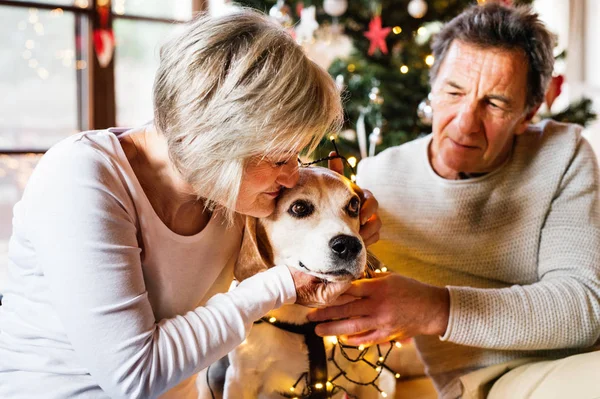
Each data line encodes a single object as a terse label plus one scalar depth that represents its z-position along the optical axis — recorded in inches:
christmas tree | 101.0
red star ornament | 97.5
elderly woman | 41.1
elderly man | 56.1
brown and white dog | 49.4
